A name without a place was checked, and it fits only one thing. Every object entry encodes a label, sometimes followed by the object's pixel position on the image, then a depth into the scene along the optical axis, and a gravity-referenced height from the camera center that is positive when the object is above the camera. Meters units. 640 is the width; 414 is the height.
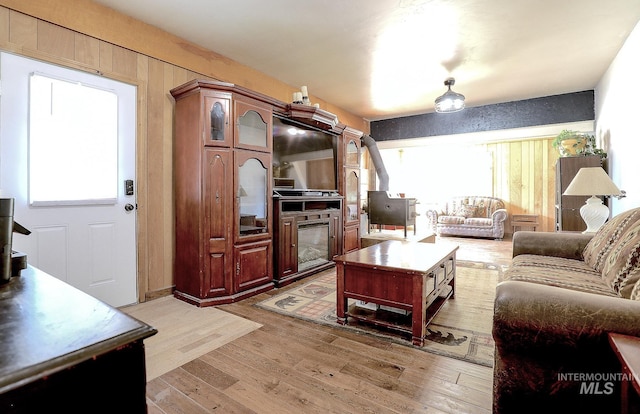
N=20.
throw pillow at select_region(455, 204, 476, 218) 7.09 -0.11
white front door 2.22 +0.26
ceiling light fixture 4.21 +1.38
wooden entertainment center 2.79 +0.06
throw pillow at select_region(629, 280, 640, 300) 1.21 -0.33
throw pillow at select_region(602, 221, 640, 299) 1.38 -0.27
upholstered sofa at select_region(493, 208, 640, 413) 1.02 -0.47
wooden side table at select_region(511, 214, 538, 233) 6.62 -0.32
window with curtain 7.41 +0.85
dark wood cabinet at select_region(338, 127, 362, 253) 4.44 +0.31
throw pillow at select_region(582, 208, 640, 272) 1.79 -0.20
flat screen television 3.49 +0.59
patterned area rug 1.99 -0.85
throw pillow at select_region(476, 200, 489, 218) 7.00 -0.07
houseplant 4.15 +0.81
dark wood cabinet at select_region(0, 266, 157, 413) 0.47 -0.24
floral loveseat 6.55 -0.24
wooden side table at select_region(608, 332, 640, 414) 0.79 -0.39
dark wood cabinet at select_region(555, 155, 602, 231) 4.05 +0.10
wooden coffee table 2.03 -0.54
